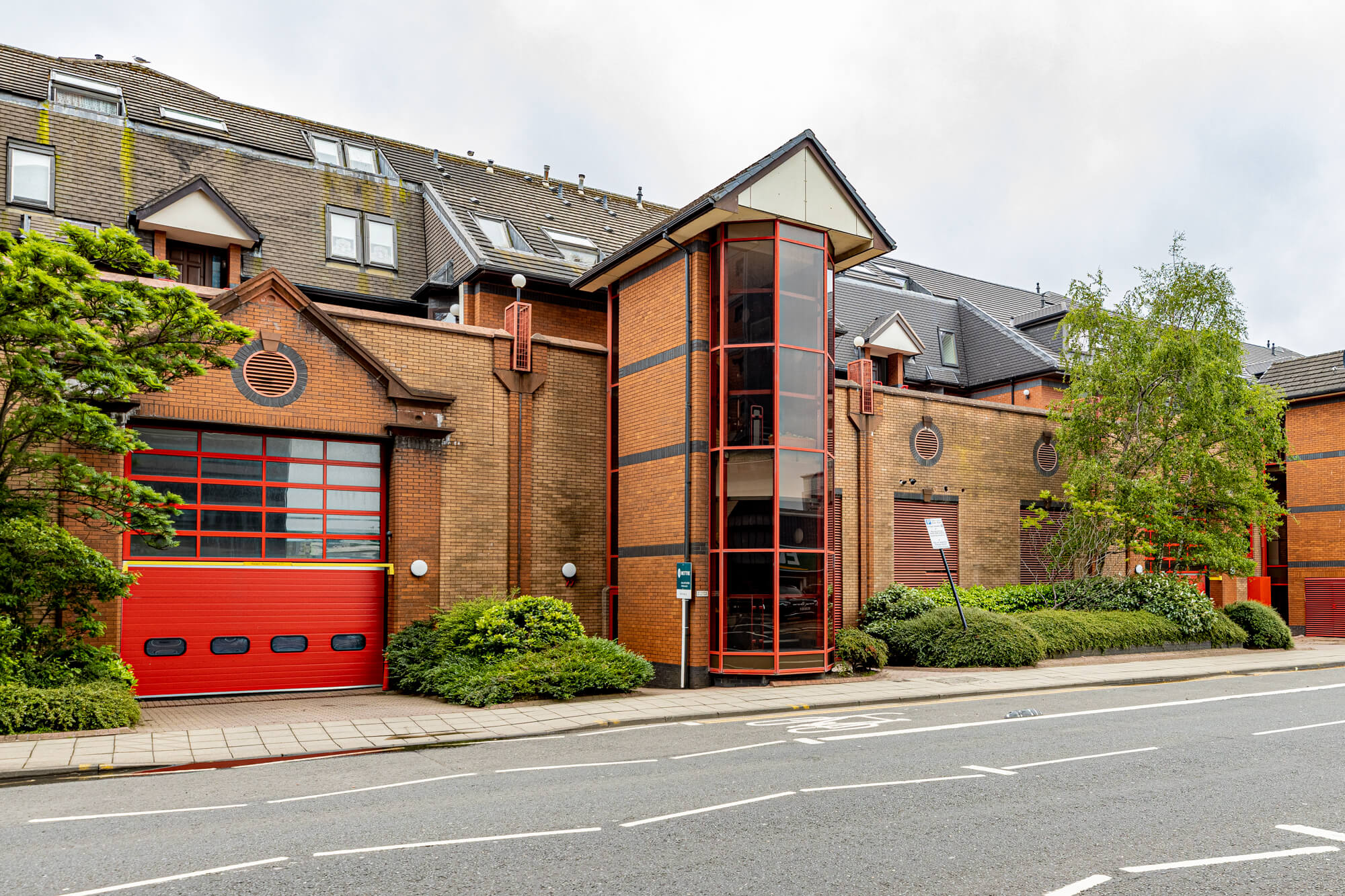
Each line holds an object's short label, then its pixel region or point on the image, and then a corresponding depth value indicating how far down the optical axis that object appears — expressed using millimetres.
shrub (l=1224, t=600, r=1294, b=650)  26109
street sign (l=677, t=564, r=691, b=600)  17547
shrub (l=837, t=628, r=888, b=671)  19234
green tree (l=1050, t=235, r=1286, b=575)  24625
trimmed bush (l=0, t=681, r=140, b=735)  12125
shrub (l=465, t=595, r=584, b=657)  16656
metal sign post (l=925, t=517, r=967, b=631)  20972
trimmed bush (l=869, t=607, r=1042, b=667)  20234
